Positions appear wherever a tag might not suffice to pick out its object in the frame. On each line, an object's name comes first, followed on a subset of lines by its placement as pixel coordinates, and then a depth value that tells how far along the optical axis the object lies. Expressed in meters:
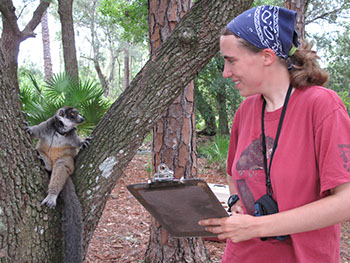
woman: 1.26
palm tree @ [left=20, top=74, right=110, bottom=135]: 5.99
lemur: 2.34
